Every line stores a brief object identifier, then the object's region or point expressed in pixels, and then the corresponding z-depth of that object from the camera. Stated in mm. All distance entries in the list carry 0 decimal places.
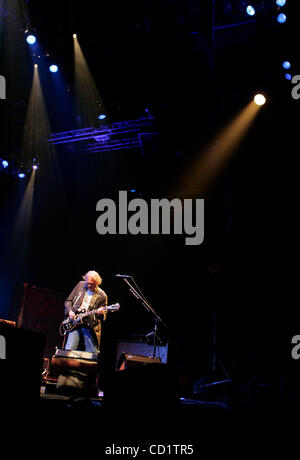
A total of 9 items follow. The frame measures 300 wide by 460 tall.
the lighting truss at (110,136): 7422
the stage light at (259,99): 7054
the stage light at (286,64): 6046
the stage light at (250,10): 5423
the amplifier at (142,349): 6668
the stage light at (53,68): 7086
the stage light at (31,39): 6480
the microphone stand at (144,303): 5773
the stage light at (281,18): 5406
